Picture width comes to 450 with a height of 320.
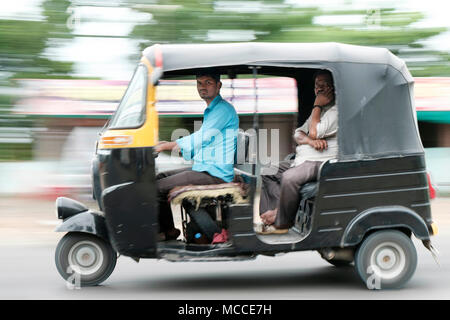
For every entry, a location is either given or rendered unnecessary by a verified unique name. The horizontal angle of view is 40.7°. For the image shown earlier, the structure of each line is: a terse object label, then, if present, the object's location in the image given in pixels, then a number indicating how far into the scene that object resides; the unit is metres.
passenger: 5.54
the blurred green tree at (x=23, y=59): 13.90
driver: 5.46
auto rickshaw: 5.21
